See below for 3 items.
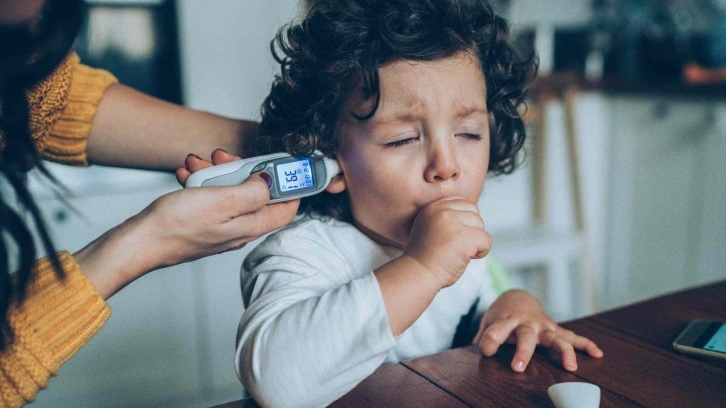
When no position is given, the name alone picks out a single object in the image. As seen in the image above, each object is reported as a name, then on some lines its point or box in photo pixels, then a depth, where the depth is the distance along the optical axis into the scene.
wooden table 0.58
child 0.61
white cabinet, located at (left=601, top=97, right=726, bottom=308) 2.19
